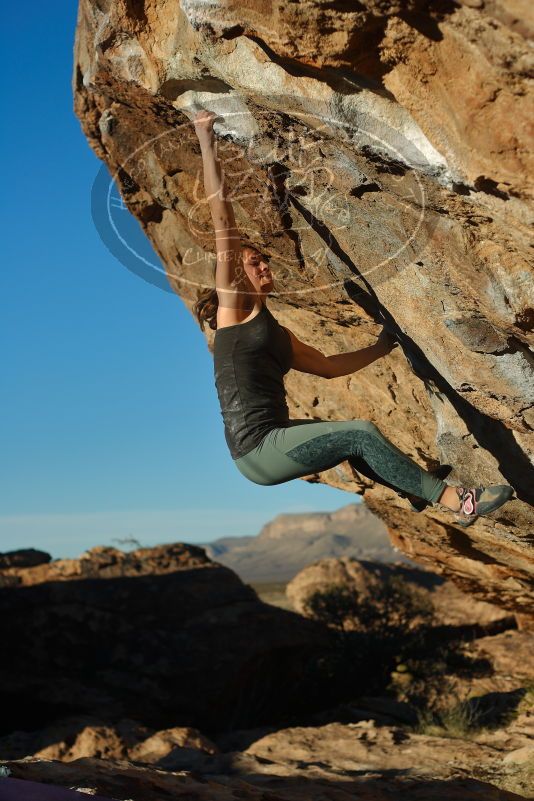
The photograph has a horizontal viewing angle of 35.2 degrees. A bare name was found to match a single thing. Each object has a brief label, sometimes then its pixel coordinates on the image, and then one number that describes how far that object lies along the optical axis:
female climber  4.20
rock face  3.60
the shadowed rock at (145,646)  11.12
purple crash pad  3.72
